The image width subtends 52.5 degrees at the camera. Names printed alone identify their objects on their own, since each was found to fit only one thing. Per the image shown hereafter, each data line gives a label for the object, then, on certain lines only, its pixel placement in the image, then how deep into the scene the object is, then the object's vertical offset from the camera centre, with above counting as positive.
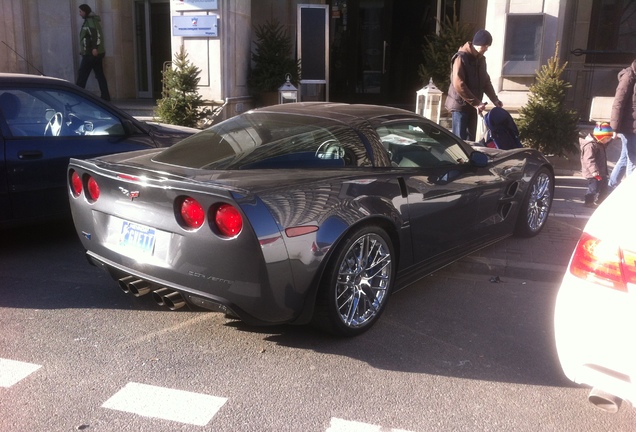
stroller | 7.89 -0.72
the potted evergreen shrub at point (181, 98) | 11.19 -0.65
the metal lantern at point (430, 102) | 10.38 -0.56
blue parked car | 5.62 -0.74
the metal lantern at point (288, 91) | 11.50 -0.49
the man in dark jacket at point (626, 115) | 7.73 -0.51
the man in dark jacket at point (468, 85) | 8.13 -0.22
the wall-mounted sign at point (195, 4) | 11.52 +0.98
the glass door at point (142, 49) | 15.47 +0.23
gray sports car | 3.63 -0.91
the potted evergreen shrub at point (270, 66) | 12.52 -0.08
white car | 2.83 -1.06
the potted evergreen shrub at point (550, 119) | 9.87 -0.74
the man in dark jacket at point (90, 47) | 13.08 +0.21
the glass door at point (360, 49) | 16.16 +0.38
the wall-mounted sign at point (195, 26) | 11.55 +0.60
